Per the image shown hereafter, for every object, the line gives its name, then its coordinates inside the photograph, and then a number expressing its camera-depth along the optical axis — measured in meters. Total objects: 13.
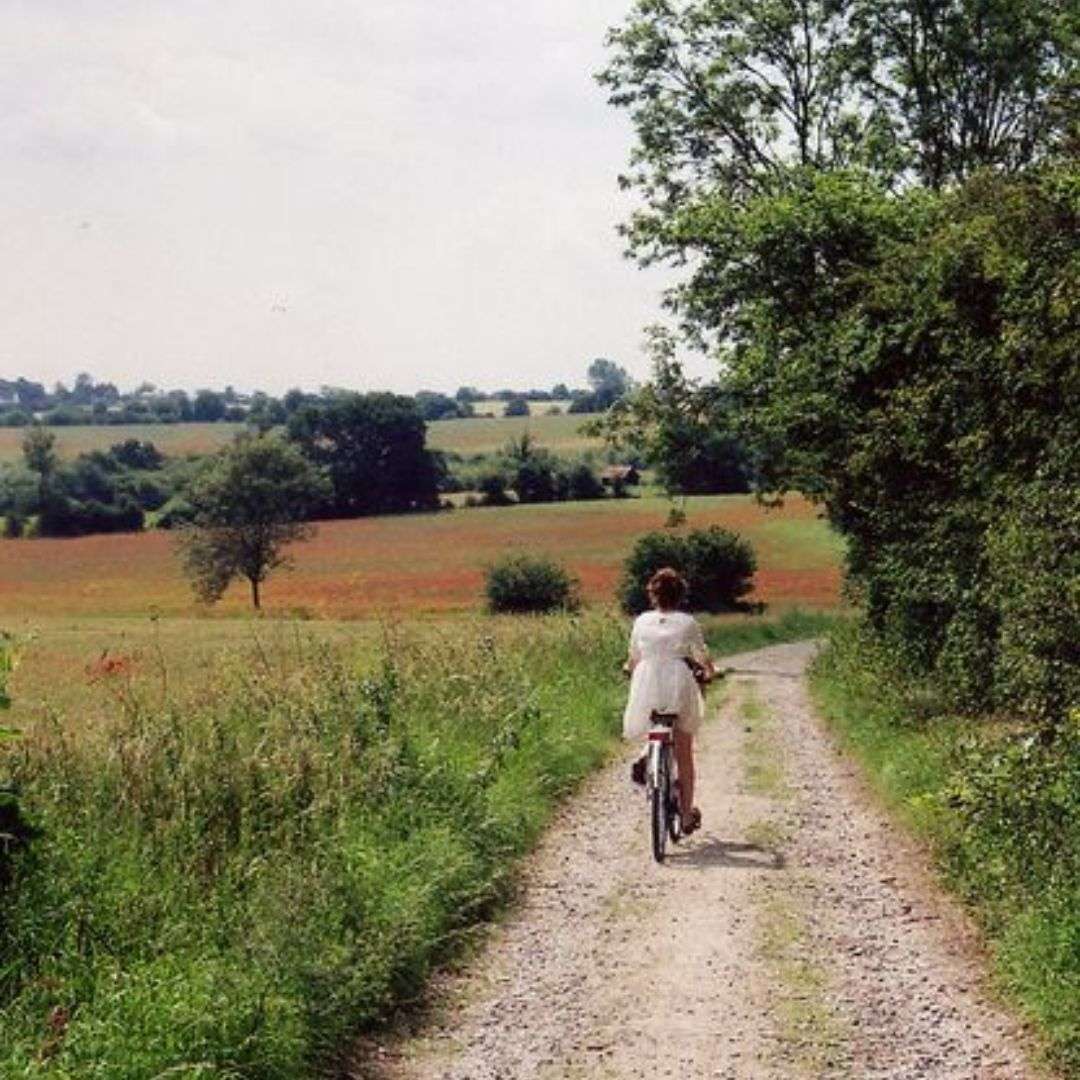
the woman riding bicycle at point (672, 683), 10.21
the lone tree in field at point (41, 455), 110.25
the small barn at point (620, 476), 103.19
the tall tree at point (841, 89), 32.94
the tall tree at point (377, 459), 104.38
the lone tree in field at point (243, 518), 72.75
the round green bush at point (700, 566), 50.31
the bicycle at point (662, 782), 9.73
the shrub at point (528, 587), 55.38
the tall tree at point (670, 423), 34.59
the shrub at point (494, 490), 103.12
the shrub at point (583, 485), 102.44
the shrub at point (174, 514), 101.44
